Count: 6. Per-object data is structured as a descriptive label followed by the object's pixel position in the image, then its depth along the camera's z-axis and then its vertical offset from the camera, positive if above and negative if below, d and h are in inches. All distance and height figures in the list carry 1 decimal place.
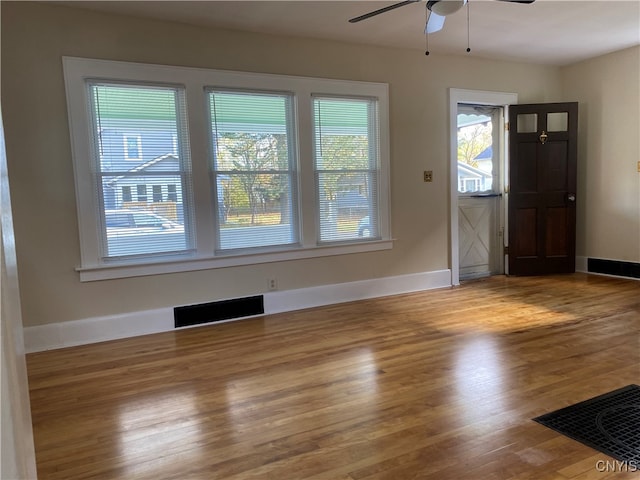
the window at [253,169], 164.6 +11.4
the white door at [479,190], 229.3 -0.8
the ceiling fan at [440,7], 114.5 +48.4
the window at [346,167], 182.9 +11.7
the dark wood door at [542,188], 224.4 -0.7
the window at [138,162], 146.5 +14.0
